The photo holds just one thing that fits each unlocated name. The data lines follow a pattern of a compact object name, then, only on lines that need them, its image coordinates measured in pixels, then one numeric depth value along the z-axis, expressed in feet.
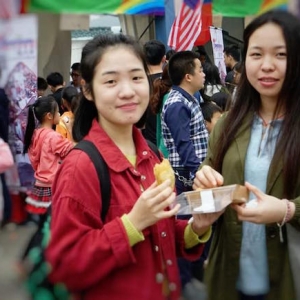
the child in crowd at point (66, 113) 15.66
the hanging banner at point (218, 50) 18.80
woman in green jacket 6.01
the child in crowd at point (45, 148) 12.72
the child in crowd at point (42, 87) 19.79
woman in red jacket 5.10
